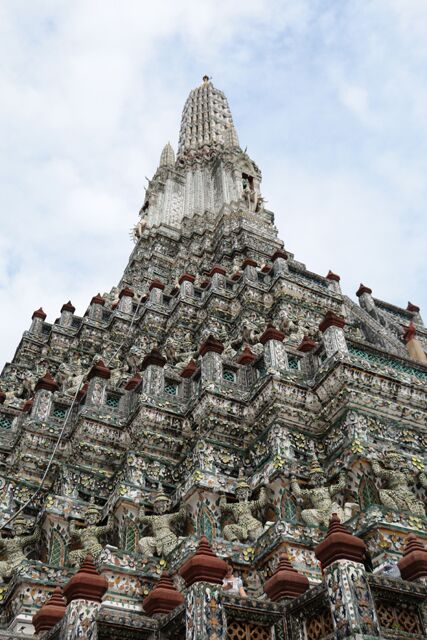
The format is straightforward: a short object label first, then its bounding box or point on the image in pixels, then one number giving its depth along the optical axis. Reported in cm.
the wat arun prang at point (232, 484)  639
